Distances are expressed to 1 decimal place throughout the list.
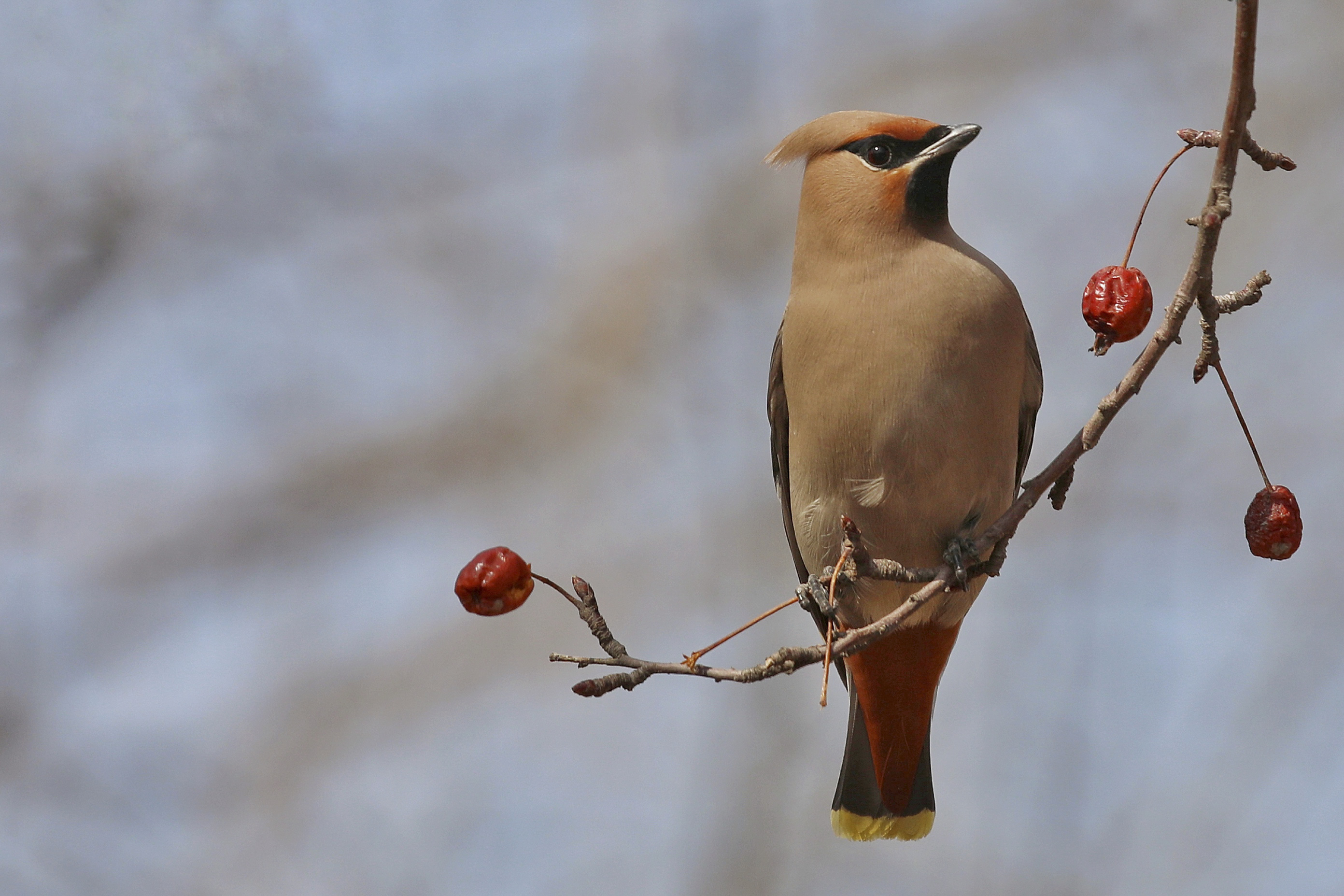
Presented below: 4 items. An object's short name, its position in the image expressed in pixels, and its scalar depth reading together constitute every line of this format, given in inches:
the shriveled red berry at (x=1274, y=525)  212.1
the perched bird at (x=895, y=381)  261.0
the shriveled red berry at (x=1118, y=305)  207.0
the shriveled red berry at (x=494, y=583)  203.0
